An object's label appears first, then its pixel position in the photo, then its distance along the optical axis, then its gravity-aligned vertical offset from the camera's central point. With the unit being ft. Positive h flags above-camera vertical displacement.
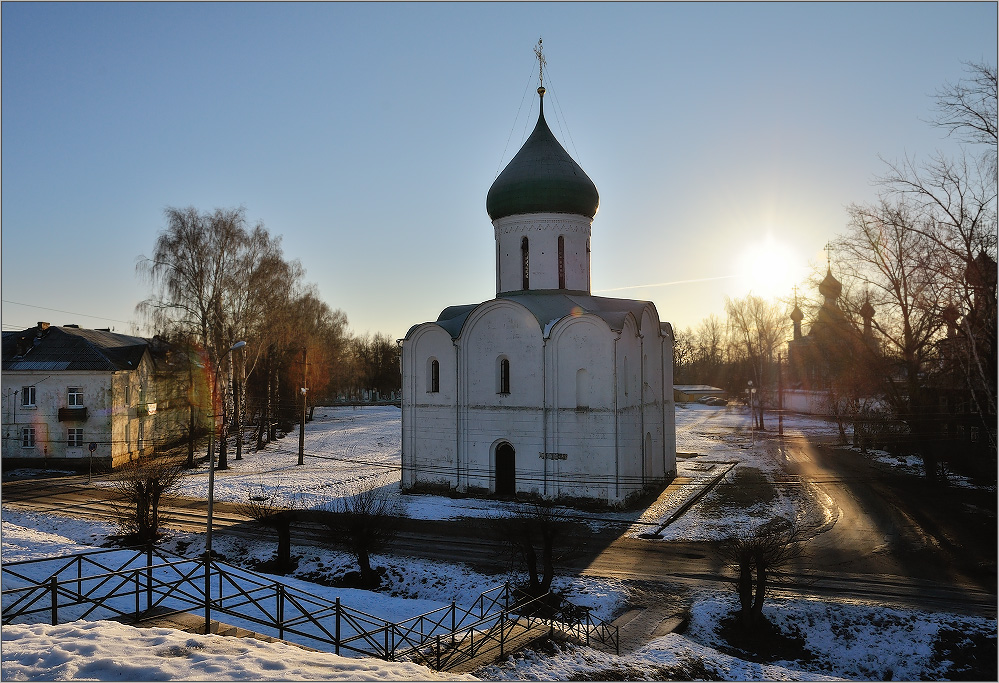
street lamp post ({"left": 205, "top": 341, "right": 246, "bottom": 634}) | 29.77 -10.18
